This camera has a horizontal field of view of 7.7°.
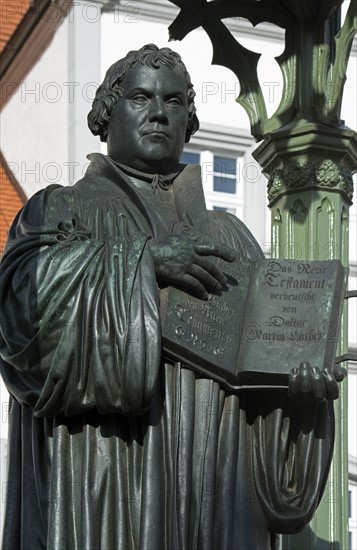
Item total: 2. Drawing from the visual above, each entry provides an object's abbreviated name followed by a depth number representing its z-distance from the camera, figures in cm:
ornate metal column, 1205
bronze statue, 990
